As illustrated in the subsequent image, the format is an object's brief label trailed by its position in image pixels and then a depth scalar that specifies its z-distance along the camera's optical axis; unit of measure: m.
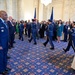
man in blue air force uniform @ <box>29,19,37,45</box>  4.66
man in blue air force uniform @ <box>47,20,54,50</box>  4.00
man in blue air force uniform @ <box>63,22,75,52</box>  3.00
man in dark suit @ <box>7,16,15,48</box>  3.83
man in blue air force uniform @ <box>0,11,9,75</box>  2.00
